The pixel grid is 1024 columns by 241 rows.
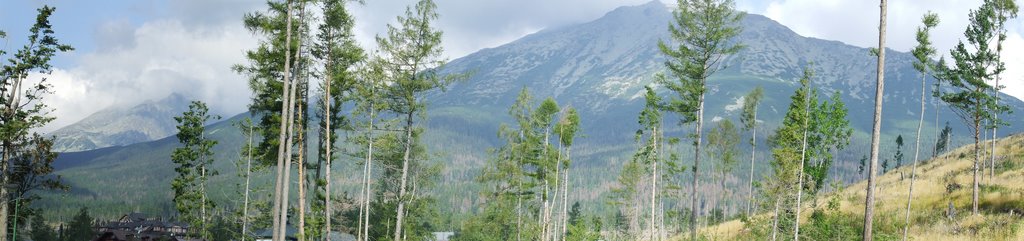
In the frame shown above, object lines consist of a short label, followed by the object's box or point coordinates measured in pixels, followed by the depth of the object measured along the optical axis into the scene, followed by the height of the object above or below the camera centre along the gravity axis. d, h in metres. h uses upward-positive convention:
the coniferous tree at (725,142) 61.99 -0.67
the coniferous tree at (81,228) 77.06 -16.11
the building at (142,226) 82.30 -23.02
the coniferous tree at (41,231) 75.09 -16.30
